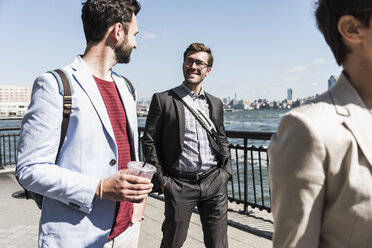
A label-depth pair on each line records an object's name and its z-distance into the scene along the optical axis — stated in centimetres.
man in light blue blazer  150
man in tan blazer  92
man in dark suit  305
